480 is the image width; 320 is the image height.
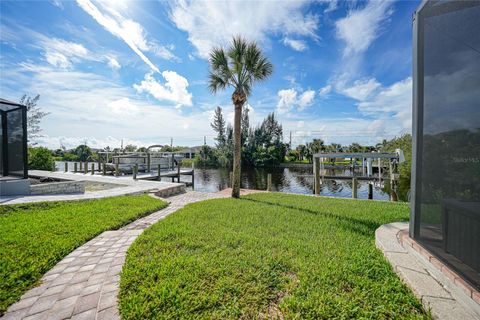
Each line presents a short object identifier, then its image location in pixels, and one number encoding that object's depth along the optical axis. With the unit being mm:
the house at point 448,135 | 2289
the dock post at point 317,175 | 11516
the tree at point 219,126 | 44900
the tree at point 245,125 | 42625
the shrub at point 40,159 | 16406
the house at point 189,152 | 60438
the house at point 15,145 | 7445
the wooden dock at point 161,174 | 14539
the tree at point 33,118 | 16750
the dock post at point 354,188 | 10445
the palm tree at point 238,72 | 8680
